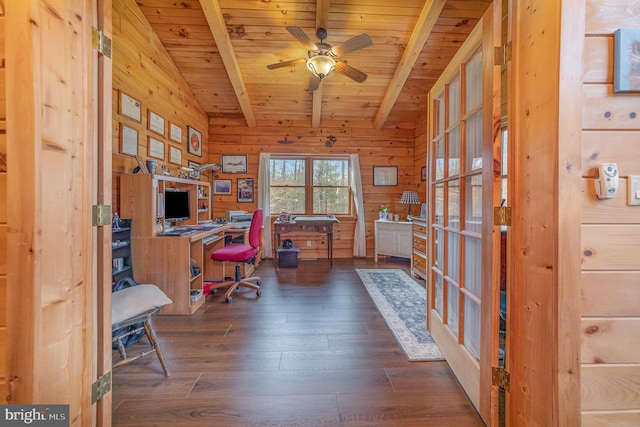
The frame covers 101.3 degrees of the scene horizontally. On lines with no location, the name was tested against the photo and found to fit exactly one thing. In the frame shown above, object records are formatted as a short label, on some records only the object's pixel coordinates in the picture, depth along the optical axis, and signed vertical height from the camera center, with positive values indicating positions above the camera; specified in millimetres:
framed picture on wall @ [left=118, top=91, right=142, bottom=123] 2556 +1029
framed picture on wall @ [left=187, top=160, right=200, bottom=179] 3996 +565
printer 4344 -137
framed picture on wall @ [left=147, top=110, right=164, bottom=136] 3028 +1031
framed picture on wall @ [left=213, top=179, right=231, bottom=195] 5066 +441
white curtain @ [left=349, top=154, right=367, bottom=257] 5180 +66
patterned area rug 1952 -1013
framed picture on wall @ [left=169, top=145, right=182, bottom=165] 3551 +751
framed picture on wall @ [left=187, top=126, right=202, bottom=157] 4125 +1106
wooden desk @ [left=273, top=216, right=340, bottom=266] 4594 -325
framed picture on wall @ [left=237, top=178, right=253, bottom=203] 5117 +369
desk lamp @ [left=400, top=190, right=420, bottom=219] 4809 +213
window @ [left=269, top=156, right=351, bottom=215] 5301 +489
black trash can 4492 -824
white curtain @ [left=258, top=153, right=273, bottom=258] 5059 +287
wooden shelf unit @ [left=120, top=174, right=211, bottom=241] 2484 +71
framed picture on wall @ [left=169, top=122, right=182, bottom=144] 3553 +1068
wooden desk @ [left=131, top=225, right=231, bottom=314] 2533 -557
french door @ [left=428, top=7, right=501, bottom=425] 1229 -30
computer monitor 2945 +41
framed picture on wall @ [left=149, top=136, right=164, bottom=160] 3061 +729
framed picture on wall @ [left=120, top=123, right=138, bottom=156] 2555 +688
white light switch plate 953 +75
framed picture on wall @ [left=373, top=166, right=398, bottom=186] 5305 +688
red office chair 3031 -526
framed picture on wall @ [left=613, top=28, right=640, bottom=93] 944 +544
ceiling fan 2641 +1673
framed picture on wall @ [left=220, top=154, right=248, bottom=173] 5070 +891
